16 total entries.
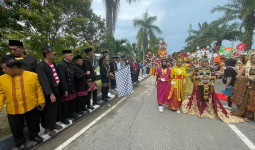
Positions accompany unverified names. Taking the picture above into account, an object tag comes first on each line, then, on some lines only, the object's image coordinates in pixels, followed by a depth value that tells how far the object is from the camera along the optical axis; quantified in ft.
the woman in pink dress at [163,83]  15.92
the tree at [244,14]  37.19
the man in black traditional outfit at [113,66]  21.93
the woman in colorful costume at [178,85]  15.29
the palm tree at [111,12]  35.22
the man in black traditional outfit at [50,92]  9.85
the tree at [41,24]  14.98
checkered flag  18.33
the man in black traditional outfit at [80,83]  13.33
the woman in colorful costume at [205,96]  13.80
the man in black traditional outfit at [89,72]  14.76
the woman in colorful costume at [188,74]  16.42
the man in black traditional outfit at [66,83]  11.39
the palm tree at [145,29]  82.12
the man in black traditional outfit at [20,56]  9.01
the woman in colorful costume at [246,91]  12.57
